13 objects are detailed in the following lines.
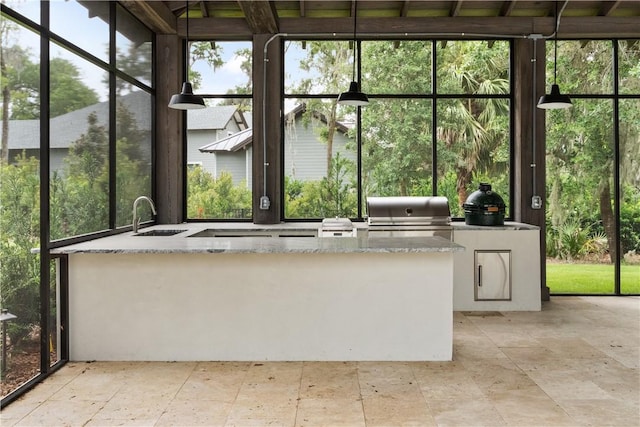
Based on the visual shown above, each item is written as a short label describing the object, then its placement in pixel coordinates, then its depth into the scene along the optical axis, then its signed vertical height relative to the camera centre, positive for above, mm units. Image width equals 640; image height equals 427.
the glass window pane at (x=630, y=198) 7139 +87
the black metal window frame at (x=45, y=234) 3348 -177
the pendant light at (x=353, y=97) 4797 +896
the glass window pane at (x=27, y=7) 3209 +1135
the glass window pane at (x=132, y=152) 4922 +485
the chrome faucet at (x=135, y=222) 4786 -143
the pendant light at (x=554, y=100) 5043 +918
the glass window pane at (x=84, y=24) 3908 +1319
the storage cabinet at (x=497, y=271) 5434 -623
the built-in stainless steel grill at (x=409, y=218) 5465 -125
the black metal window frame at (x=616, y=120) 6047 +888
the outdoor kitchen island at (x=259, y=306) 3768 -661
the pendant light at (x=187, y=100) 4262 +776
